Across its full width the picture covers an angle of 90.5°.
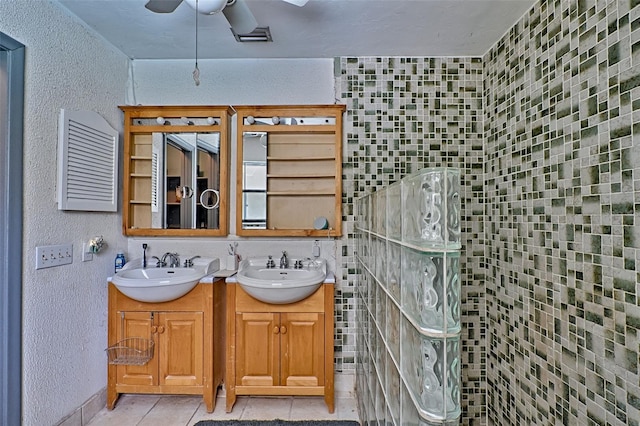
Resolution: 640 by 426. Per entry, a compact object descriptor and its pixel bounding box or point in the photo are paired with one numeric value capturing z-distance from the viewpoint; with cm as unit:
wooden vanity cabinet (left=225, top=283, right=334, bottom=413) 206
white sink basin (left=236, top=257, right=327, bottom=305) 192
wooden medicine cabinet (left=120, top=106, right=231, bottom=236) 239
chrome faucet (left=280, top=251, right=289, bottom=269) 234
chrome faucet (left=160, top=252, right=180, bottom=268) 239
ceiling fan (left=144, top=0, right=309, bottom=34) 141
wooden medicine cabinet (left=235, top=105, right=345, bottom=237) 237
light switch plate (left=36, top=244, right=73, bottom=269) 169
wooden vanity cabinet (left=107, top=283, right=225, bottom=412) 207
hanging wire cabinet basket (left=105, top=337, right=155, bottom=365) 204
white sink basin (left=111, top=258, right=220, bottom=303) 194
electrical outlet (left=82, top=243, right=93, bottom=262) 200
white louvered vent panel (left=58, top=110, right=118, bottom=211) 183
